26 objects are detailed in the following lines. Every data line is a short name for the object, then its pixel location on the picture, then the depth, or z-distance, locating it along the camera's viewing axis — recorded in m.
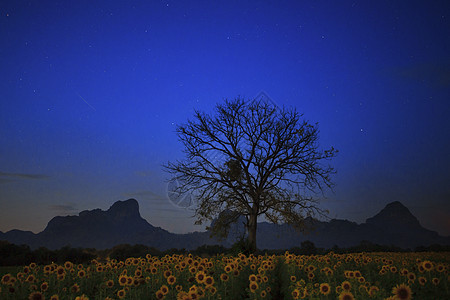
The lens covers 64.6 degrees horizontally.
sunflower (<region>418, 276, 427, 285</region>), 8.05
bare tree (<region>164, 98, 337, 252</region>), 23.92
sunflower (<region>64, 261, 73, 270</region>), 8.88
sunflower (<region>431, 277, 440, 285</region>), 7.78
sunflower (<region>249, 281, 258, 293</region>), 7.62
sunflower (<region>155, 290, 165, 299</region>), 6.45
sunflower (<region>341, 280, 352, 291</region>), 6.96
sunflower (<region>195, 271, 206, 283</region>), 7.41
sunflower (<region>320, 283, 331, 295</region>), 6.75
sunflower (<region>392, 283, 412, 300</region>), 6.04
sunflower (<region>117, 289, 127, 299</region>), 6.76
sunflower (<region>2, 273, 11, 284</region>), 6.87
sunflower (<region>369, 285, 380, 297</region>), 6.50
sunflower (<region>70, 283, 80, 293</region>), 7.29
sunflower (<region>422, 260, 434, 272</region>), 8.69
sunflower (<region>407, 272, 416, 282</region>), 8.36
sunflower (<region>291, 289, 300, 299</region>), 6.31
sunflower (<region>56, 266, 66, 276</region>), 8.33
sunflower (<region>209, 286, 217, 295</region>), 6.73
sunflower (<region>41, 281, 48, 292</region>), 7.25
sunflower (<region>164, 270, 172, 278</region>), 8.08
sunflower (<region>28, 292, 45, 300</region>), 5.93
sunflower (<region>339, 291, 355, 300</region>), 5.70
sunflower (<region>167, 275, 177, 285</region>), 7.40
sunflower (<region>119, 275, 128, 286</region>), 6.97
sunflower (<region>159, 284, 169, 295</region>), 6.53
